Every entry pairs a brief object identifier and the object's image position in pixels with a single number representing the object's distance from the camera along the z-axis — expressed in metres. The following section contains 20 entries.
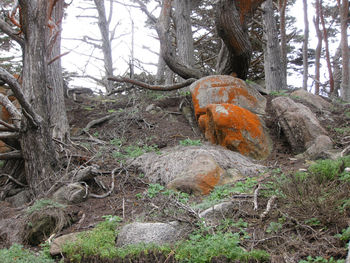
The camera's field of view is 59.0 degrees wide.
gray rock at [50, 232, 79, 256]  3.75
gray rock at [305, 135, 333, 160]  5.96
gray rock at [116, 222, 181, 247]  3.64
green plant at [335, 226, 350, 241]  2.83
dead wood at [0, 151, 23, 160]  5.81
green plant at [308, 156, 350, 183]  4.13
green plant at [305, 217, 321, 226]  3.25
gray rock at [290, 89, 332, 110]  8.16
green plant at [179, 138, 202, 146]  6.65
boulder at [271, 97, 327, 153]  6.35
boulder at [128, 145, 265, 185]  5.67
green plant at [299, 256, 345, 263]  2.54
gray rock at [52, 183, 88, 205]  5.10
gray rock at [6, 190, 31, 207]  5.61
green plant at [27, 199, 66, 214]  4.50
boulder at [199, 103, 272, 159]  6.57
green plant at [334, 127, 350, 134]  6.60
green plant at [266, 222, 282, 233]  3.34
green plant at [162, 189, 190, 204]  4.68
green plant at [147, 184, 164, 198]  5.15
